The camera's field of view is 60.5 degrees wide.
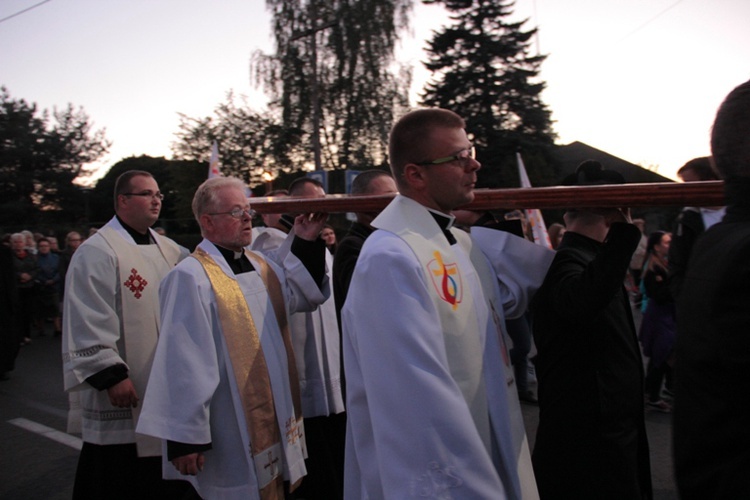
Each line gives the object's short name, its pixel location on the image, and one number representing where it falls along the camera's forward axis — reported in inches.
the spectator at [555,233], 324.2
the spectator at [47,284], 494.3
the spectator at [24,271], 452.1
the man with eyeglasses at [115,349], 136.8
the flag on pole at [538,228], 271.7
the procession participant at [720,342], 55.4
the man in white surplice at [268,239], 180.1
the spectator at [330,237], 305.4
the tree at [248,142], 1110.4
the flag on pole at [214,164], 356.2
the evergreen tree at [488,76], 1348.4
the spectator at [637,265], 462.0
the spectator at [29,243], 475.8
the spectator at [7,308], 254.8
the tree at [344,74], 1009.5
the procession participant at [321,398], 161.5
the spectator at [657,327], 237.9
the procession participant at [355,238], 139.9
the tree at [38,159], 1386.6
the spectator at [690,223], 157.8
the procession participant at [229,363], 112.0
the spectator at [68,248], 466.0
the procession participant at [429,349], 69.9
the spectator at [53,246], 538.6
